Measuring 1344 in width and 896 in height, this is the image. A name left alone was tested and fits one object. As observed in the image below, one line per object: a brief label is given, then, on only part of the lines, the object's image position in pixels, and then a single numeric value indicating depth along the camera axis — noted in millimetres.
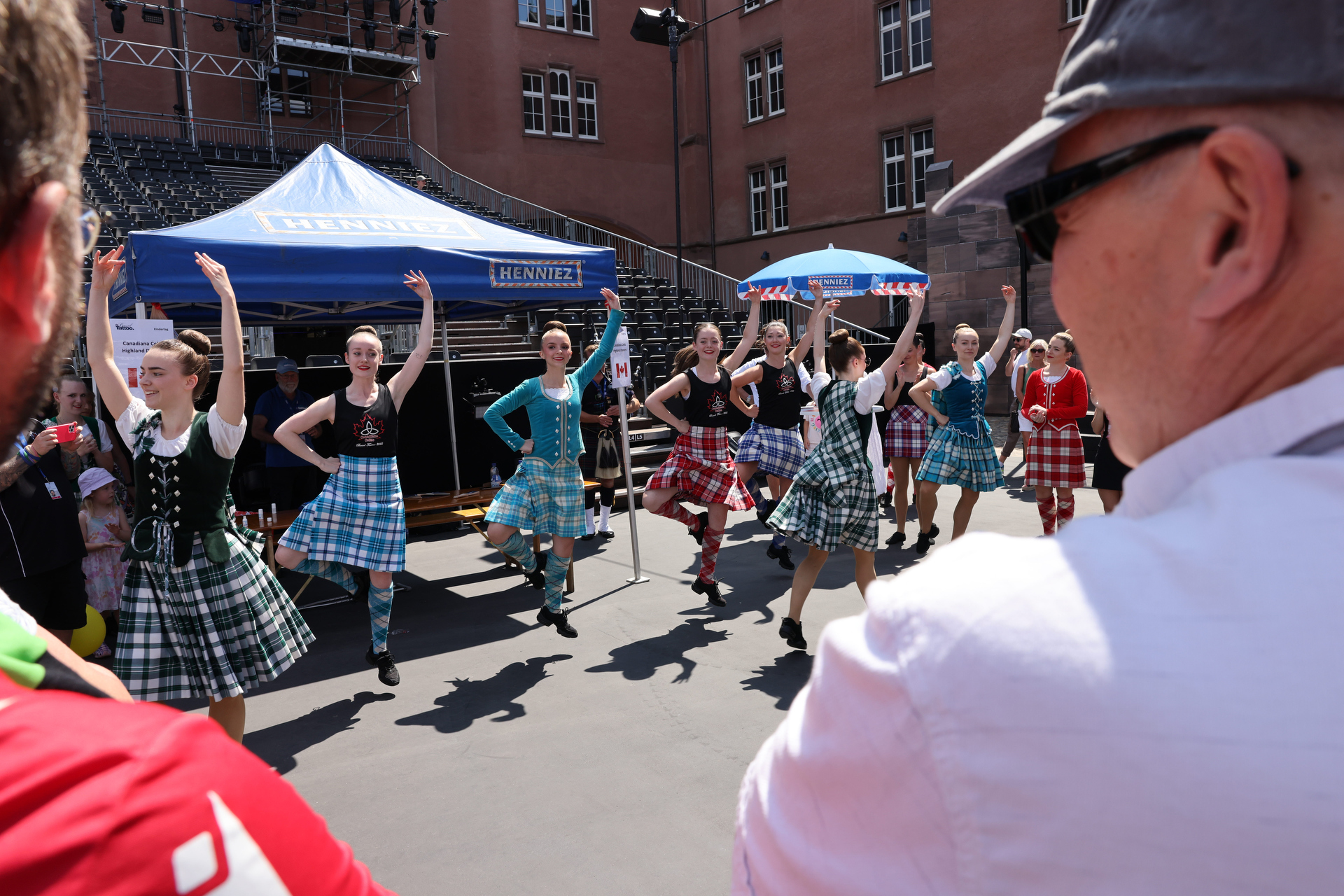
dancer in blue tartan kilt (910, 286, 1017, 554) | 7809
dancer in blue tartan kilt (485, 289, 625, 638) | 6320
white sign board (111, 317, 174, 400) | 5223
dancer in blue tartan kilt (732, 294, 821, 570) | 8391
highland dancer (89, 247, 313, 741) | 3924
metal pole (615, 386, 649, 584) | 7196
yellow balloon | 5395
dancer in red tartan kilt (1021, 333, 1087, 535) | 7477
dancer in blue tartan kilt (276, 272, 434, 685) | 5473
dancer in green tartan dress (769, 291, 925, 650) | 5367
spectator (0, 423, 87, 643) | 4688
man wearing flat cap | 463
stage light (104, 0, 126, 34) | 19469
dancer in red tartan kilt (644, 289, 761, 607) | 6855
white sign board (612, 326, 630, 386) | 7074
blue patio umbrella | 12734
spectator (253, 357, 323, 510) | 8539
